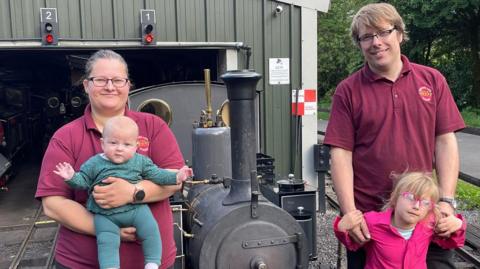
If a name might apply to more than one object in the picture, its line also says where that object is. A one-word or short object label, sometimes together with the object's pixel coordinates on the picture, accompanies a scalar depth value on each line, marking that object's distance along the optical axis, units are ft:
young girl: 7.59
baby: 6.63
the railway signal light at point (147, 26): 22.93
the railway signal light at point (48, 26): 21.50
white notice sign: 25.20
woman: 6.75
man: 7.82
